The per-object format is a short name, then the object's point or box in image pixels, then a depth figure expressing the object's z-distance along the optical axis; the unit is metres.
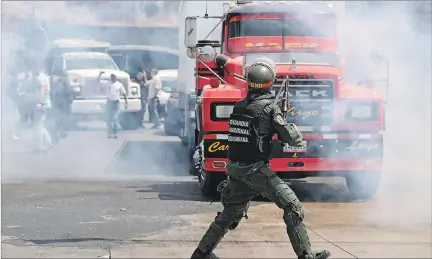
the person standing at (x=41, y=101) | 15.96
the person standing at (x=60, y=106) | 18.70
